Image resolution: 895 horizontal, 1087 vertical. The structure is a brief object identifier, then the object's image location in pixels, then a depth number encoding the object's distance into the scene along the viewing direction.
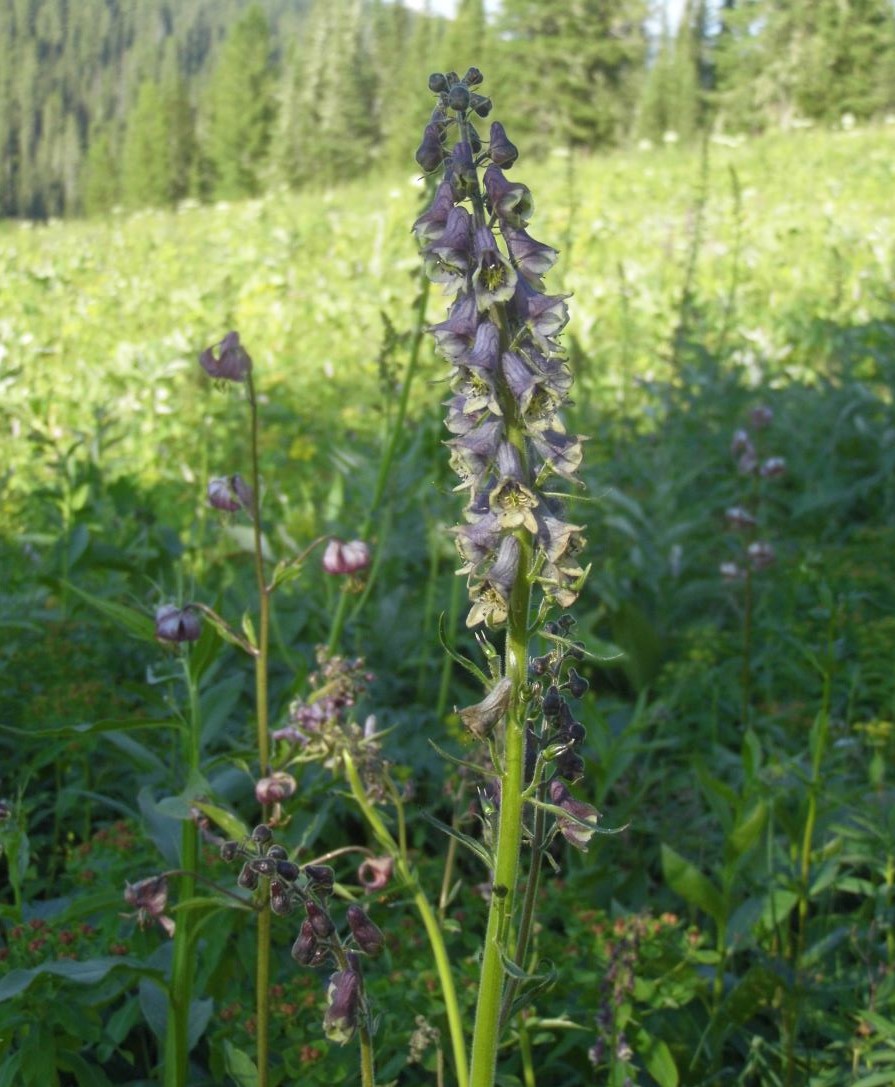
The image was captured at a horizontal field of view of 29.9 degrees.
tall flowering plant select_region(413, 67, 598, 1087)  0.63
